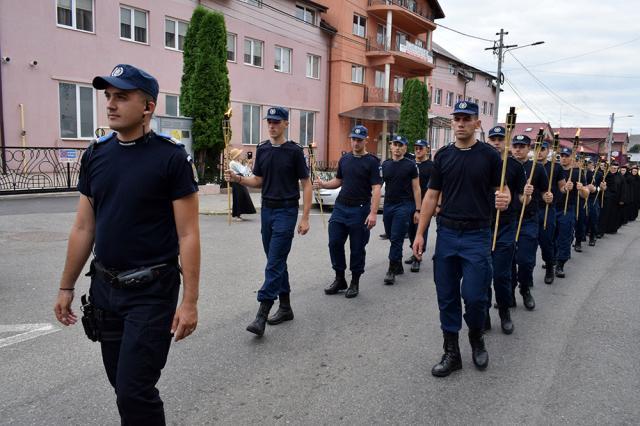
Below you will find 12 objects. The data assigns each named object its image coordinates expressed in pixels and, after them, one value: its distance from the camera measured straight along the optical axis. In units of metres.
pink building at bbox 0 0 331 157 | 16.80
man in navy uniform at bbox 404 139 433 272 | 9.28
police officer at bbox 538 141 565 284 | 7.66
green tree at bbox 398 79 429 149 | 31.20
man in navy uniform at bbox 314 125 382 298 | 6.66
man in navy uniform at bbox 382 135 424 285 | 7.80
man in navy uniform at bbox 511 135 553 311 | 6.37
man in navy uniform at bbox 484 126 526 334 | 5.55
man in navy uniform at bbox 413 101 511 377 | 4.28
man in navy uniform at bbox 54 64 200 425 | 2.56
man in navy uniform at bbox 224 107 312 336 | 5.25
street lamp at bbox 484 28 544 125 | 32.16
